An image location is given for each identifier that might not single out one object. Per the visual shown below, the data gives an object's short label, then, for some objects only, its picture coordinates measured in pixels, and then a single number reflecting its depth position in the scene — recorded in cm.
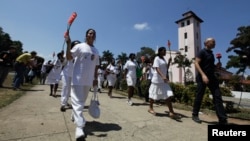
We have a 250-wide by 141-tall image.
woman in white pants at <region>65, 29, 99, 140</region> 225
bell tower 3492
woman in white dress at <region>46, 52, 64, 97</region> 525
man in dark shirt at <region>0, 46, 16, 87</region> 623
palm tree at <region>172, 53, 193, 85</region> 2953
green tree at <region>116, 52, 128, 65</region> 5568
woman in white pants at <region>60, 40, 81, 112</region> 346
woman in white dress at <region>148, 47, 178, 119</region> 337
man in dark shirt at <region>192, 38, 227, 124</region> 291
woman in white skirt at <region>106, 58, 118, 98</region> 643
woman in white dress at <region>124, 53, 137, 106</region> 474
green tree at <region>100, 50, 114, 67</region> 5863
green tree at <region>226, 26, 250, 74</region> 3008
